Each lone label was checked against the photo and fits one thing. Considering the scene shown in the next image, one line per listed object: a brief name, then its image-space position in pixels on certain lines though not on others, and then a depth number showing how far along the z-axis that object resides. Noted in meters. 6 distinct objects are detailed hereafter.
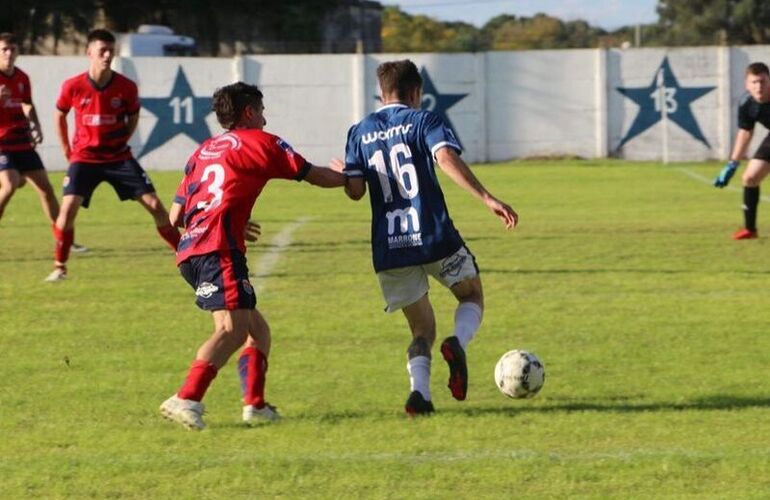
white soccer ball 14.51
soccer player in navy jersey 14.05
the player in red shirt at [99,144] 24.98
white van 70.44
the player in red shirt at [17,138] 27.56
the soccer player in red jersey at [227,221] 13.45
